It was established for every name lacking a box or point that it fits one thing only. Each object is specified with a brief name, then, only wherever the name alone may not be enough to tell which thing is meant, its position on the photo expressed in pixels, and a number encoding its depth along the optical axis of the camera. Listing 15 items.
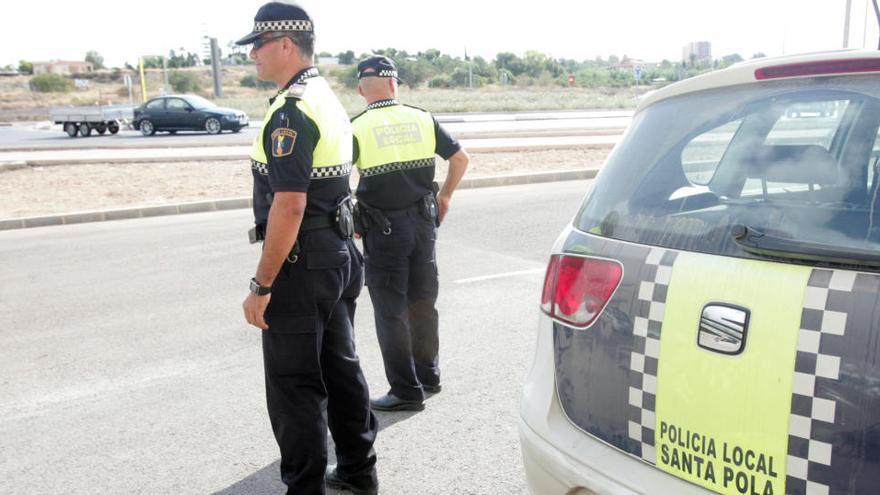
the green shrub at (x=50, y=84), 71.50
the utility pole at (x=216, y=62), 49.75
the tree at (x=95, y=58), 120.81
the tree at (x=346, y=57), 111.50
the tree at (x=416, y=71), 73.88
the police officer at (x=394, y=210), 4.11
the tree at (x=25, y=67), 109.12
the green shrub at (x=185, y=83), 67.19
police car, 1.60
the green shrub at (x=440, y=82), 77.25
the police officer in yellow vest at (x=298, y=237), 2.86
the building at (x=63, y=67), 110.50
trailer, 30.92
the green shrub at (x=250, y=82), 83.54
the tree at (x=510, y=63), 94.25
